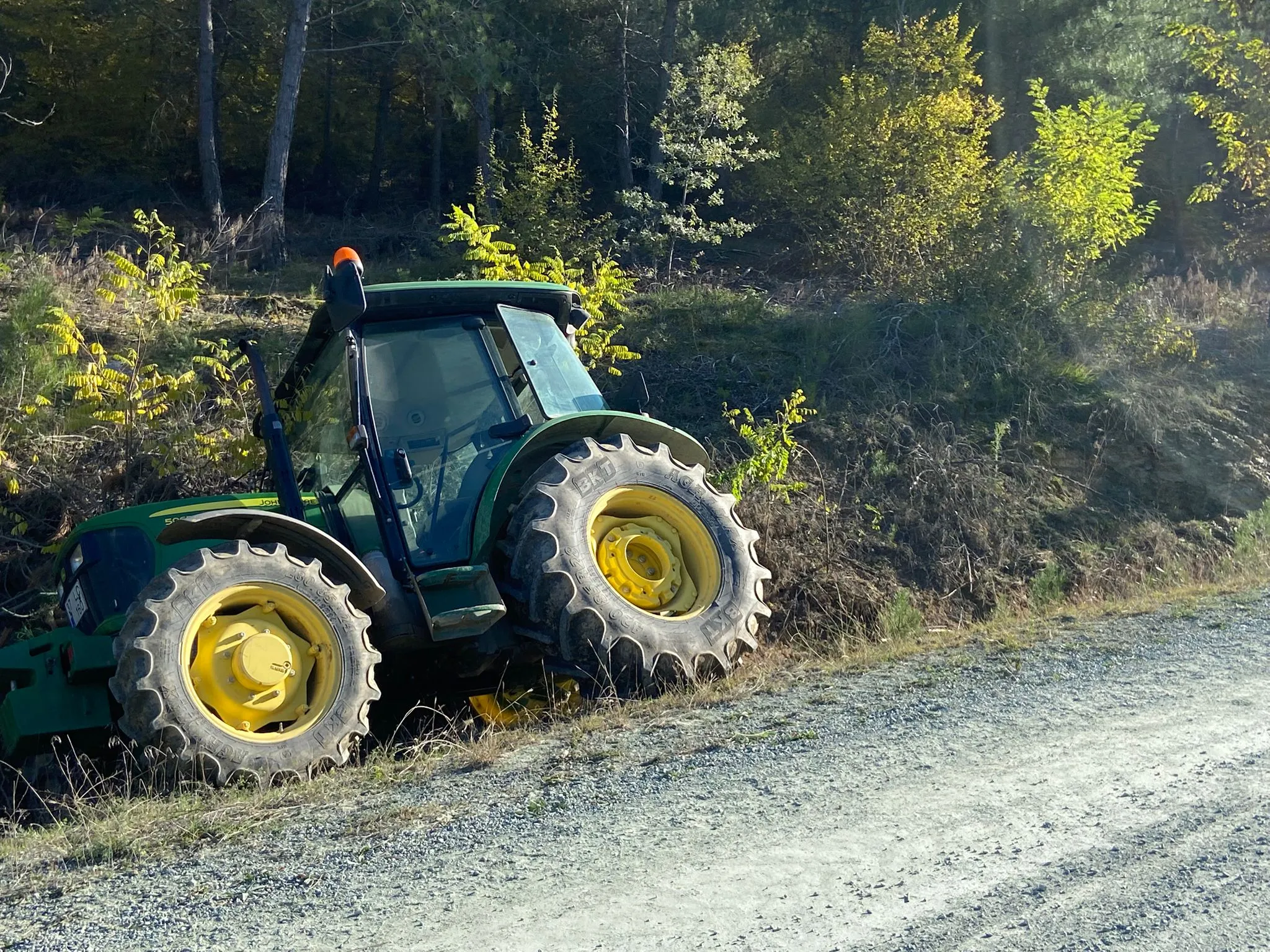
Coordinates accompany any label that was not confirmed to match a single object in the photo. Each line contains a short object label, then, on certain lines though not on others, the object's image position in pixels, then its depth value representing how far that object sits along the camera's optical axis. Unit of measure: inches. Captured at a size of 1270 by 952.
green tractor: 204.4
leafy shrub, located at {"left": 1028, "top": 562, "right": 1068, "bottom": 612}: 365.1
